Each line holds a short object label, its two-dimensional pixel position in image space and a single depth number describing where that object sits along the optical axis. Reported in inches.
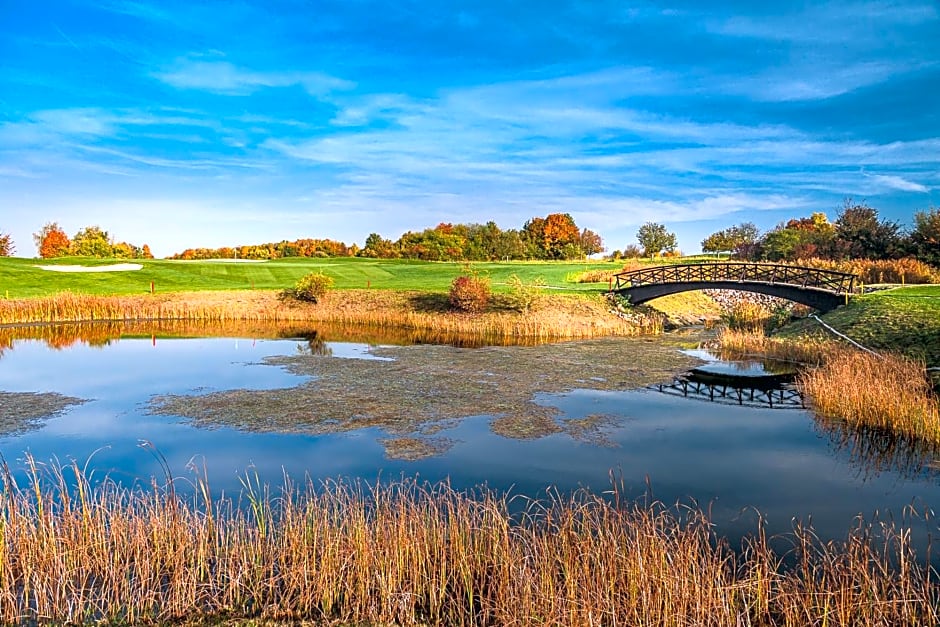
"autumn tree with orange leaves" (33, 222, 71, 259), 3740.2
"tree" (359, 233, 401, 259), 3540.8
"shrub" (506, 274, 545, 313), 1572.3
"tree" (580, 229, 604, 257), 4079.7
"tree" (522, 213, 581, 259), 3782.0
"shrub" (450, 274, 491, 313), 1537.9
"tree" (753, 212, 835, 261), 2220.7
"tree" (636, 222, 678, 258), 3377.0
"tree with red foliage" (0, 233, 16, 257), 3078.0
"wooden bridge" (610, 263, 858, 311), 1331.2
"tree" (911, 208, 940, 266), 1759.1
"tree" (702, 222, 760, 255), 3476.4
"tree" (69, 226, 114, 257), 3289.9
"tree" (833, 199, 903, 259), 1966.0
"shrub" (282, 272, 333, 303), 1748.3
